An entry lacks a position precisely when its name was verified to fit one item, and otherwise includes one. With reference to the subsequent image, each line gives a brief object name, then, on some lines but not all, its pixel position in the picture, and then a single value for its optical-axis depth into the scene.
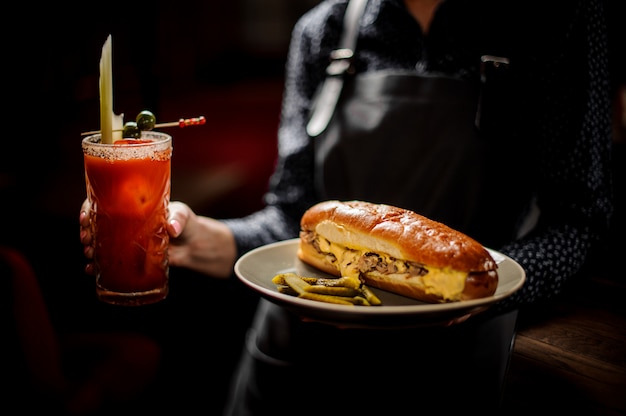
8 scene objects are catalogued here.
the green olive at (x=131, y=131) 1.25
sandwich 1.22
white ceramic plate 1.08
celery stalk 1.13
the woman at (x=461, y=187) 1.53
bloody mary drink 1.24
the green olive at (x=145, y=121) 1.24
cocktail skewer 1.27
